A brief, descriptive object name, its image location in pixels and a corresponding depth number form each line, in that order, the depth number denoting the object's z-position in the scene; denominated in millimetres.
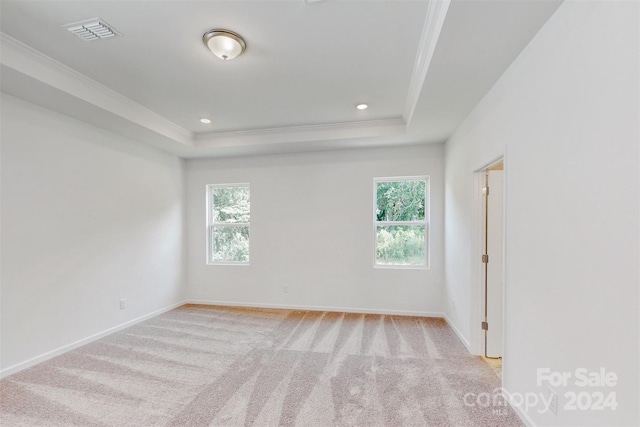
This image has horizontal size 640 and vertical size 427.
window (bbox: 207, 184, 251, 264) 4891
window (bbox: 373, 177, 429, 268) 4293
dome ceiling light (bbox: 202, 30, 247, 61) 2014
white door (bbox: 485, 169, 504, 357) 2814
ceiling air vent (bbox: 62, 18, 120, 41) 1920
